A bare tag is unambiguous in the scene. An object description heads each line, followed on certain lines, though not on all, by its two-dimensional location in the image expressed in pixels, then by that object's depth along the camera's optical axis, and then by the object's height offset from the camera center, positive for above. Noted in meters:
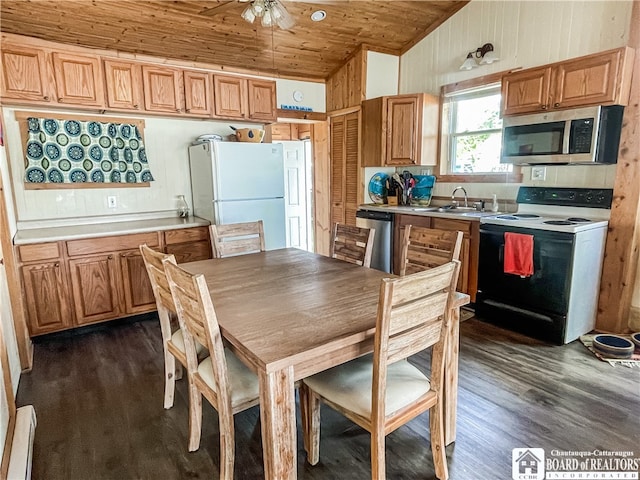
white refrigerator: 3.50 -0.07
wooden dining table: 1.18 -0.54
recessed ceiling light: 3.55 +1.52
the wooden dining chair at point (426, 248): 1.97 -0.40
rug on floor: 2.44 -1.23
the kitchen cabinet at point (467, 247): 3.25 -0.63
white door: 5.37 -0.23
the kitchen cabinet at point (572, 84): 2.59 +0.67
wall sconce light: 3.57 +1.13
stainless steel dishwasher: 4.03 -0.68
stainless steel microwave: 2.70 +0.29
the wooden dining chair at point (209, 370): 1.31 -0.81
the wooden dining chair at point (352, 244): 2.33 -0.44
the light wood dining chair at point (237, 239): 2.55 -0.44
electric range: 2.67 -0.70
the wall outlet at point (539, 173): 3.28 +0.01
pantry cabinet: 4.64 +0.12
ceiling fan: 2.25 +1.01
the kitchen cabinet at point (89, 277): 2.84 -0.79
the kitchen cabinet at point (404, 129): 4.02 +0.50
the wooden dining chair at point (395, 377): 1.24 -0.81
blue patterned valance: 3.17 +0.23
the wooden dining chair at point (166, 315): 1.70 -0.71
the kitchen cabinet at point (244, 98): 3.82 +0.82
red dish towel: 2.81 -0.61
